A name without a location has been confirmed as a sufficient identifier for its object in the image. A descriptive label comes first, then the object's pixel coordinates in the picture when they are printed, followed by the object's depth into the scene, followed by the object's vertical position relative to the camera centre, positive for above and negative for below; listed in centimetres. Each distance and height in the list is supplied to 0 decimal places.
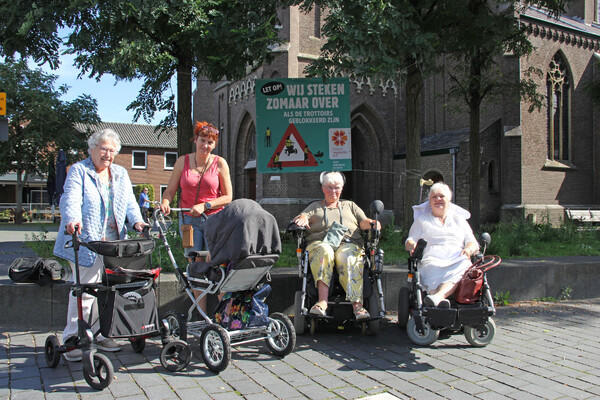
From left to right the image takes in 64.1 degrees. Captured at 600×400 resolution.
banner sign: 1010 +183
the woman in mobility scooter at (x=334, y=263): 482 -58
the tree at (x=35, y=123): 2730 +490
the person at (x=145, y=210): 454 -3
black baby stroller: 405 -68
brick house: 4722 +503
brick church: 2158 +347
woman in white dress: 473 -35
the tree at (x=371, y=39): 655 +238
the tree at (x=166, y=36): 653 +257
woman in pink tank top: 496 +28
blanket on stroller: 409 -22
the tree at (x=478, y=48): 907 +345
